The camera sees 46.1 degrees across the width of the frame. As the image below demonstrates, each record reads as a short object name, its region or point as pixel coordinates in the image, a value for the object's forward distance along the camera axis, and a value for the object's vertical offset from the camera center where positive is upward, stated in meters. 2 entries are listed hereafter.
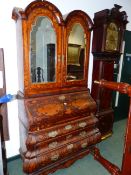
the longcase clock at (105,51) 2.37 +0.22
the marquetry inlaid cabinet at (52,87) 1.74 -0.30
